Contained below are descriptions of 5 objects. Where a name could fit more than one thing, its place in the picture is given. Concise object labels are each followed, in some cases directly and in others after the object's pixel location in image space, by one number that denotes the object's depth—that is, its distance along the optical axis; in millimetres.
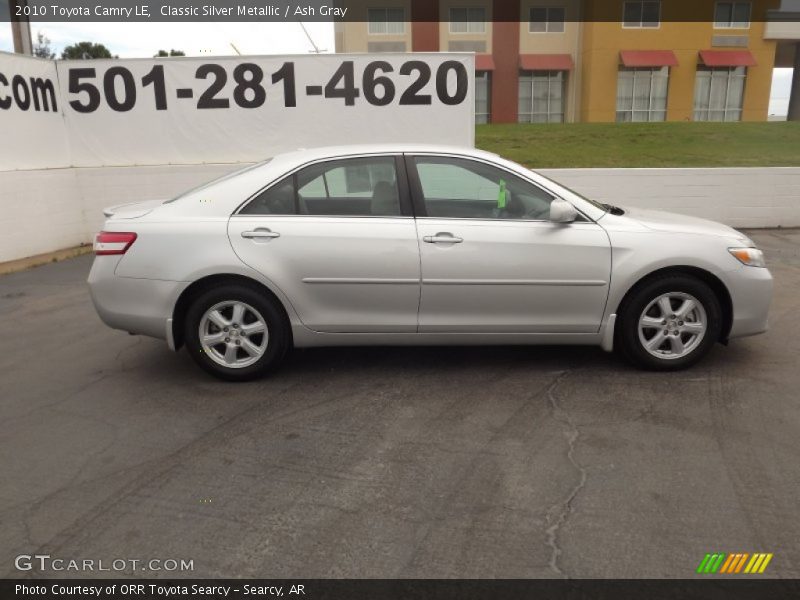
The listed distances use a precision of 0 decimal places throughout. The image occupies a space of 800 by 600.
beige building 29984
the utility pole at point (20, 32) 11344
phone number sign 10898
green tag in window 4699
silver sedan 4516
